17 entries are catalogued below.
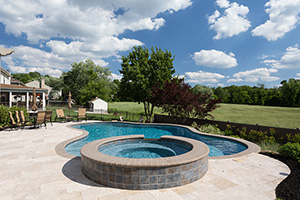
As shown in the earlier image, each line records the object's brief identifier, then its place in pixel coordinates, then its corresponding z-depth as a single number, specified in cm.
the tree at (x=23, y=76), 7668
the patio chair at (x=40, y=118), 1179
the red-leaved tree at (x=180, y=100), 1454
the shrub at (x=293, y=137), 870
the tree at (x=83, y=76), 4126
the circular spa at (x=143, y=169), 397
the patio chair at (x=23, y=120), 1161
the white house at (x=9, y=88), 1788
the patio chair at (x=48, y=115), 1310
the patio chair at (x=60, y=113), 1533
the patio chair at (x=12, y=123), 1118
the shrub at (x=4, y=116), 1123
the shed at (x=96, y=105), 2938
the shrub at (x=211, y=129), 1200
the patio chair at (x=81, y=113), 1658
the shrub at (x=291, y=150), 629
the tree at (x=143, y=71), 1678
